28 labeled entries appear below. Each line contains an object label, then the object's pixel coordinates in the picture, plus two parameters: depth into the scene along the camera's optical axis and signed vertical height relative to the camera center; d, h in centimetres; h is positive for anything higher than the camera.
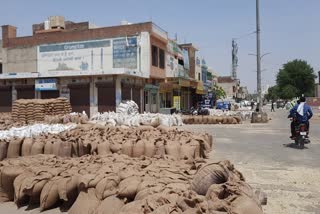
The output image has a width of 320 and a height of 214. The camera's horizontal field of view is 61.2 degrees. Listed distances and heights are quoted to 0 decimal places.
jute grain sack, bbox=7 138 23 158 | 597 -85
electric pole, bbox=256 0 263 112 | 1759 +328
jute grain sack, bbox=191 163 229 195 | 304 -78
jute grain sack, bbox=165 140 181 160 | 538 -79
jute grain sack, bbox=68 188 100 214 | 337 -118
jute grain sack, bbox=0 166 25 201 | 436 -111
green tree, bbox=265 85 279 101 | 5783 +401
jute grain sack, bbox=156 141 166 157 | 548 -81
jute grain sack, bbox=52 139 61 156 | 586 -82
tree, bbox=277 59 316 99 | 5159 +571
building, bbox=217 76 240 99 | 6464 +580
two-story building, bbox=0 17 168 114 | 1909 +379
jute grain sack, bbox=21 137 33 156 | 595 -80
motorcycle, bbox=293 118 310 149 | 779 -73
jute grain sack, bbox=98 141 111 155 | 557 -79
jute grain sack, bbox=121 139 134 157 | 553 -79
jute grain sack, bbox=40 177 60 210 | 379 -121
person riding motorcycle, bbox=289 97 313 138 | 783 -13
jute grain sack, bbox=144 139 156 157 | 551 -80
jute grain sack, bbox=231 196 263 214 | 247 -91
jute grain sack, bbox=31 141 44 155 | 589 -82
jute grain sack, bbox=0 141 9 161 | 593 -84
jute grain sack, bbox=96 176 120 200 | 344 -99
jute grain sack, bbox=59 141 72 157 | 583 -84
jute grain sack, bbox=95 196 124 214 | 317 -114
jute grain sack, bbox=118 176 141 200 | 322 -94
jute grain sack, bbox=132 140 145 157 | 552 -82
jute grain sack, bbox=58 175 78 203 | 373 -111
